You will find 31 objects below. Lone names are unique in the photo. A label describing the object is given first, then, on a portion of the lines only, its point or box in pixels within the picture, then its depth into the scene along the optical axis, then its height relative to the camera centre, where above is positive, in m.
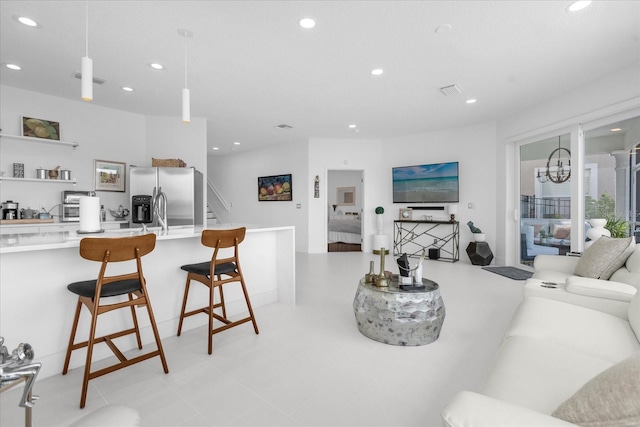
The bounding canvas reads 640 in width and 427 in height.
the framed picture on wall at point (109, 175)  5.01 +0.62
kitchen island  2.05 -0.56
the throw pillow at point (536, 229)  5.28 -0.30
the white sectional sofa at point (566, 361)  0.81 -0.66
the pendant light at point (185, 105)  2.73 +0.94
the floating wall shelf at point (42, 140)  4.12 +1.02
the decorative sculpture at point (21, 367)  0.75 -0.38
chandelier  4.77 +0.69
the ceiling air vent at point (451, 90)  4.28 +1.71
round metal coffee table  2.51 -0.84
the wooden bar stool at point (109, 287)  1.90 -0.49
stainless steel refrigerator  5.05 +0.42
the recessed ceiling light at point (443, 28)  2.84 +1.69
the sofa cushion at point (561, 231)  4.73 -0.31
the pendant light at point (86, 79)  2.09 +0.90
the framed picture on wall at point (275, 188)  8.01 +0.64
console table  6.65 -0.57
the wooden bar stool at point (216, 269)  2.60 -0.49
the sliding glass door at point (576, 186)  3.87 +0.37
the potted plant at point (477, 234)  6.05 -0.43
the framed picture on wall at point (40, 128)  4.36 +1.21
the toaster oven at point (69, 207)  4.64 +0.09
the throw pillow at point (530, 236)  5.43 -0.43
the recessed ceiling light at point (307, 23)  2.76 +1.69
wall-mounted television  6.68 +0.64
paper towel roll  2.48 -0.01
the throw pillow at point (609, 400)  0.73 -0.47
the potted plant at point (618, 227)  3.81 -0.20
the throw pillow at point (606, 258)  2.71 -0.41
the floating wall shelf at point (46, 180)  4.17 +0.46
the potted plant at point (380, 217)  7.41 -0.13
